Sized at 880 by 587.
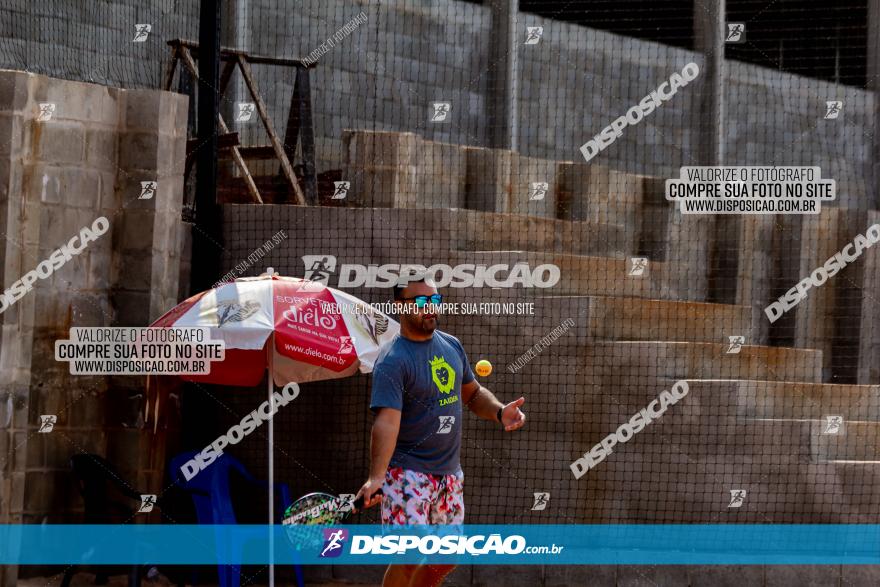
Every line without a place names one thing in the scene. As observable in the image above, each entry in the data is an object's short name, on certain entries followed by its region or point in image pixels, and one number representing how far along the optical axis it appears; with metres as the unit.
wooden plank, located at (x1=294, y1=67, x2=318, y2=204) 12.90
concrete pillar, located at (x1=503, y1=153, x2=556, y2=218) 13.21
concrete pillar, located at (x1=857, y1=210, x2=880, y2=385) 13.85
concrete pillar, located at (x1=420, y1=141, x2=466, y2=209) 12.45
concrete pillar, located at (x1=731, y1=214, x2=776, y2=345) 13.90
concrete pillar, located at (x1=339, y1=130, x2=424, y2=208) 11.93
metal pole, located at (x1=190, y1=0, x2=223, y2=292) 11.15
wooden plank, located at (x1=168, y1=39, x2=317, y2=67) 12.55
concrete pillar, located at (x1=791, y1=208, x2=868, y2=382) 13.91
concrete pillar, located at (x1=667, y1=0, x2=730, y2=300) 13.93
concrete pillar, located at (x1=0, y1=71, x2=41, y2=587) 9.70
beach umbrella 9.43
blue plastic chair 9.97
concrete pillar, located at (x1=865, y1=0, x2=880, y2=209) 14.84
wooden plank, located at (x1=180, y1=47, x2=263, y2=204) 12.17
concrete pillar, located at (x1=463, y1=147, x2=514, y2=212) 12.91
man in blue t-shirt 7.64
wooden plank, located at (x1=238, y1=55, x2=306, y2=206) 12.48
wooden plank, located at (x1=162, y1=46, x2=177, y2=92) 12.56
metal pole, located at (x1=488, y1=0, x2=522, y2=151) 15.89
